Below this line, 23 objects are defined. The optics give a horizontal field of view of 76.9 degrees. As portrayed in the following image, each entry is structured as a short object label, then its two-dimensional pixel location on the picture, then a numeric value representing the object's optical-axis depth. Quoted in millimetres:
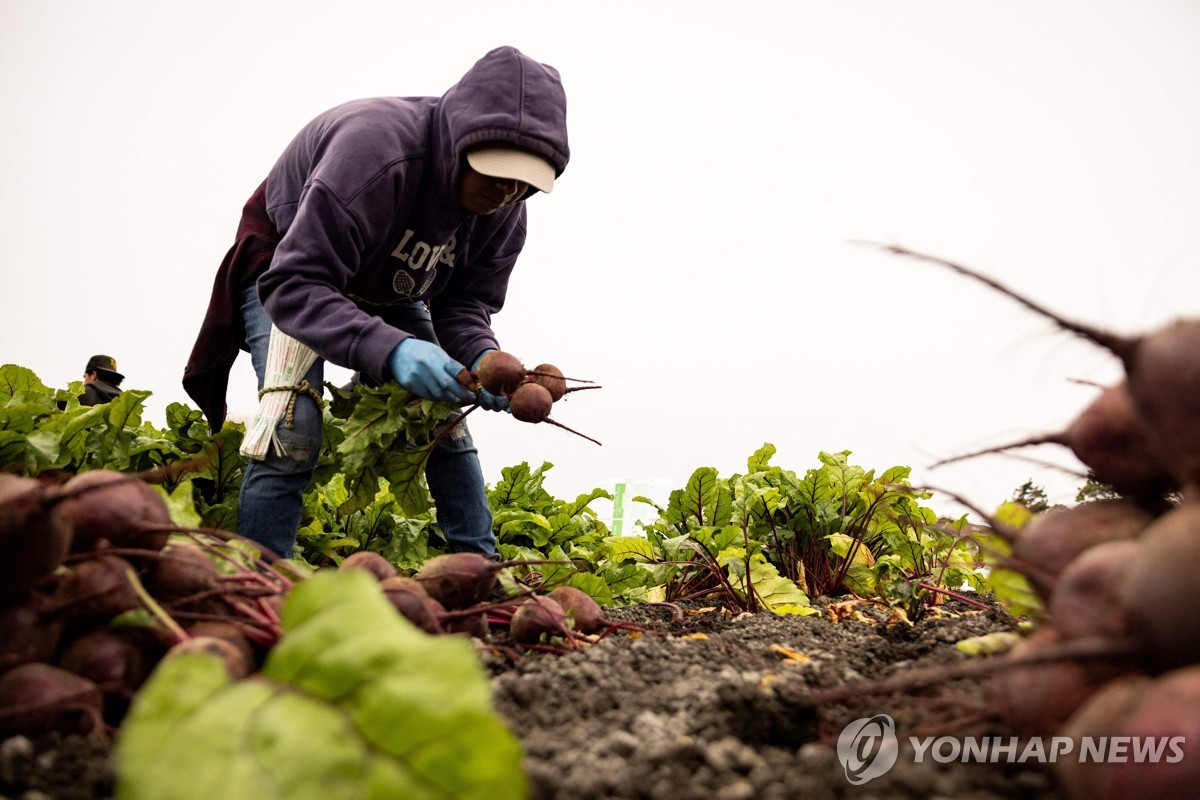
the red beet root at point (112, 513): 1312
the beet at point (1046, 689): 911
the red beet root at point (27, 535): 1099
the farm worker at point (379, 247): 2896
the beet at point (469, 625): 1946
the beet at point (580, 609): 2367
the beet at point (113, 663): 1245
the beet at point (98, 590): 1259
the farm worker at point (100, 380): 6360
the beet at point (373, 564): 1920
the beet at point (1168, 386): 923
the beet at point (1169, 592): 799
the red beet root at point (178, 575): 1407
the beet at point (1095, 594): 900
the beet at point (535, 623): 2156
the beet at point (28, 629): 1149
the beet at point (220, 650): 1237
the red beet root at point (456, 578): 2004
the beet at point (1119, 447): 1063
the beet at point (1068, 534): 1054
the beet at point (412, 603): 1685
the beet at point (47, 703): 1127
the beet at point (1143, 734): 727
